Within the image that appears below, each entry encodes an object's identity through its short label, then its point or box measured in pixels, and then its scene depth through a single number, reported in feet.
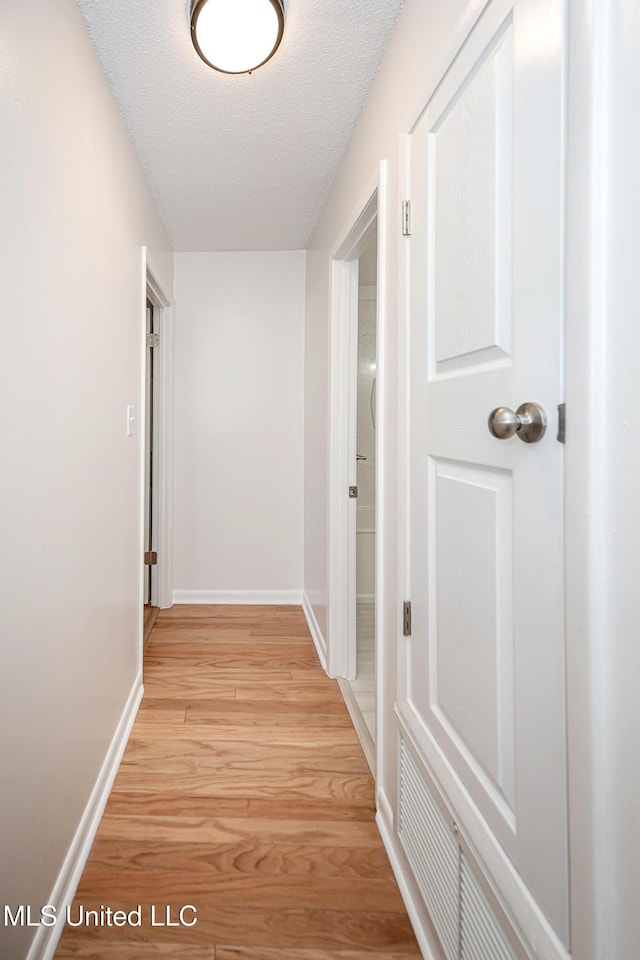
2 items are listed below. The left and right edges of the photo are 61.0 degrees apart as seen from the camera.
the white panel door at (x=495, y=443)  2.45
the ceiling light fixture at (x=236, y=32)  4.76
